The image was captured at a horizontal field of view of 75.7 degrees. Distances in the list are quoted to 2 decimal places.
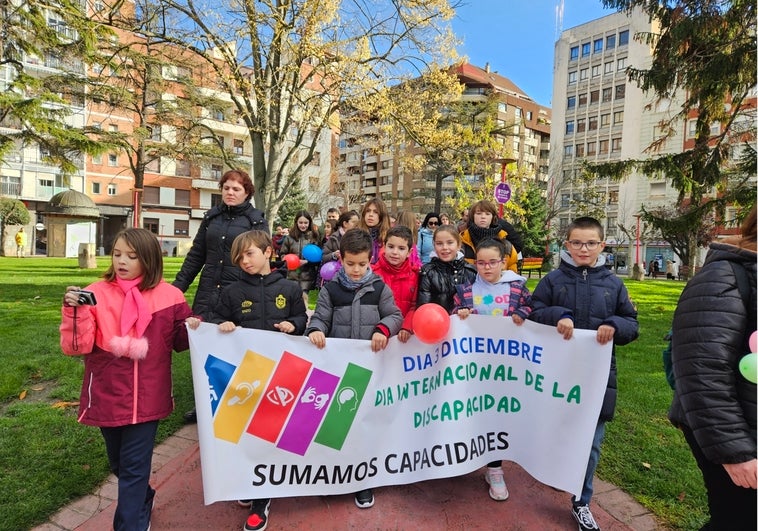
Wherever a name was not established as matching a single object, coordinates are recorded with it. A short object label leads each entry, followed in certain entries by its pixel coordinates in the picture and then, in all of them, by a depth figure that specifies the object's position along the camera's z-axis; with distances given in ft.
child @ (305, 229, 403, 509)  10.19
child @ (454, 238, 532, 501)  10.51
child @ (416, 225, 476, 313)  11.55
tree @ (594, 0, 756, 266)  31.42
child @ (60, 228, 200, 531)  7.84
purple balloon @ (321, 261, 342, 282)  16.97
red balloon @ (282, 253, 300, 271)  21.34
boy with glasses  9.25
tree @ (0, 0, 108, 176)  32.04
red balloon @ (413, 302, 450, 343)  9.33
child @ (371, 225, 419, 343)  11.68
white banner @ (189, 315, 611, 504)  9.06
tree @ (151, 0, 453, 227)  32.09
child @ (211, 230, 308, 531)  10.09
